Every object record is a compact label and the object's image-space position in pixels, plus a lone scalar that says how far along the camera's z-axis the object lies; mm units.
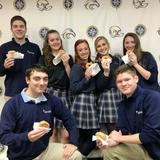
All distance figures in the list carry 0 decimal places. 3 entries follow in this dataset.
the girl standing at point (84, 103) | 1620
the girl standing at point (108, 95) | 1627
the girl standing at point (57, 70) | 1662
